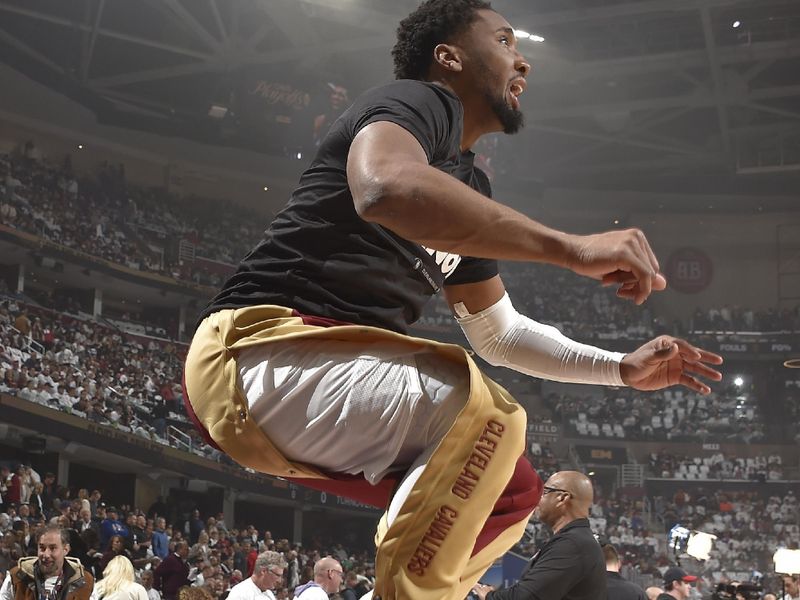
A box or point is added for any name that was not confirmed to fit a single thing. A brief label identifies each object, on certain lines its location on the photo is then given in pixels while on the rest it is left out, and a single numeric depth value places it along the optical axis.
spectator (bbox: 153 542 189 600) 9.60
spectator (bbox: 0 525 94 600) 5.24
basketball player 1.25
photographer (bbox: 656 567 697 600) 6.53
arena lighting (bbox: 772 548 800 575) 9.23
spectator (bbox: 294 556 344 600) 6.75
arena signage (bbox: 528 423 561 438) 24.45
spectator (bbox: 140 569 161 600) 10.11
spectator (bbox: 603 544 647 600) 4.13
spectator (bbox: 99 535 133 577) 9.85
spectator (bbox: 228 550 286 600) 5.96
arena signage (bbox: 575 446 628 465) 24.83
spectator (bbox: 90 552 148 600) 5.65
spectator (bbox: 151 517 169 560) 12.82
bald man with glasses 3.16
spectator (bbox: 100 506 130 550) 11.55
